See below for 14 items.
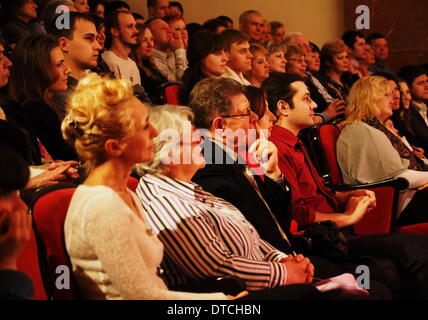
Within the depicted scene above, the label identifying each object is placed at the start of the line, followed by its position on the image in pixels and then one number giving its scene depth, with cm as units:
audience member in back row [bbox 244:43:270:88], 470
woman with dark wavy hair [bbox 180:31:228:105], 395
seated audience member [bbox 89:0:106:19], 533
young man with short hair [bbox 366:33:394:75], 712
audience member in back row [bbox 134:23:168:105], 462
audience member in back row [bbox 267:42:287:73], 502
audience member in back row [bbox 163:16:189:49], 519
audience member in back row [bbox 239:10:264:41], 607
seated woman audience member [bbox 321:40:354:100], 583
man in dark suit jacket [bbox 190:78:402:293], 243
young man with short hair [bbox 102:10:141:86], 438
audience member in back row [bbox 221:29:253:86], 439
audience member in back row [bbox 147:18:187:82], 507
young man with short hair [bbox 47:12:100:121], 349
